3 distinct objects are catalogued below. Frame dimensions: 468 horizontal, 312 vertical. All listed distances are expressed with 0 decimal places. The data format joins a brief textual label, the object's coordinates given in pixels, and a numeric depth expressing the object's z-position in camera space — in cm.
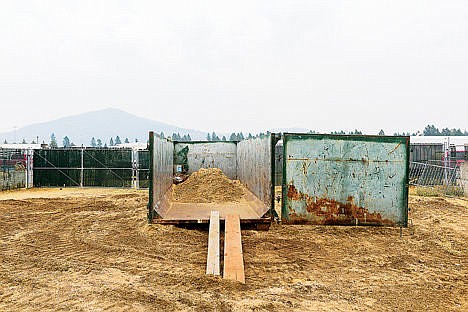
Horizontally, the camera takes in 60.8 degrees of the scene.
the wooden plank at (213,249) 592
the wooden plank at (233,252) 567
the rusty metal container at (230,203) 928
